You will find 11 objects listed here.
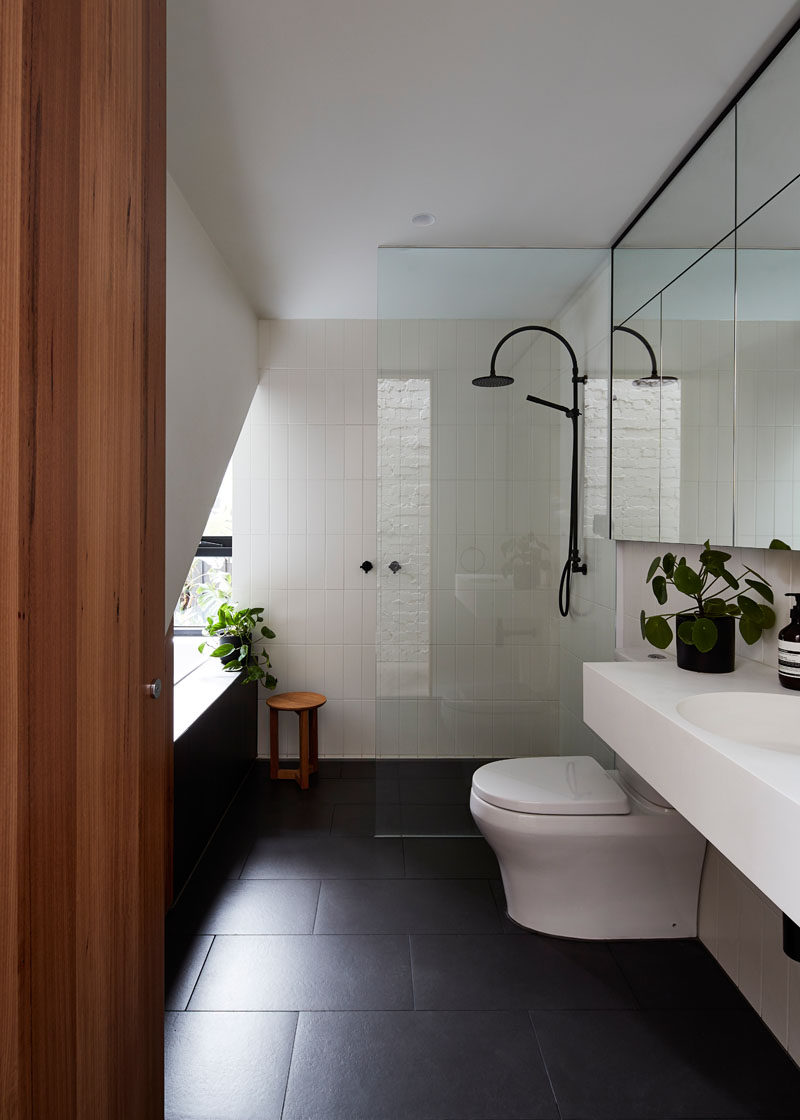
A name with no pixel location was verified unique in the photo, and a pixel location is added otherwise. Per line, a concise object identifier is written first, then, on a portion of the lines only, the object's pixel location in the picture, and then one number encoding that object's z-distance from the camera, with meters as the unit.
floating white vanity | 1.04
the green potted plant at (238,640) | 3.51
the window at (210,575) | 3.88
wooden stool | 3.38
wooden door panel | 0.78
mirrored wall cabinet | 1.62
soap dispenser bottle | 1.62
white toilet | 2.08
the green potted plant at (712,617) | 1.85
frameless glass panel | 2.67
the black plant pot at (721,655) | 1.86
